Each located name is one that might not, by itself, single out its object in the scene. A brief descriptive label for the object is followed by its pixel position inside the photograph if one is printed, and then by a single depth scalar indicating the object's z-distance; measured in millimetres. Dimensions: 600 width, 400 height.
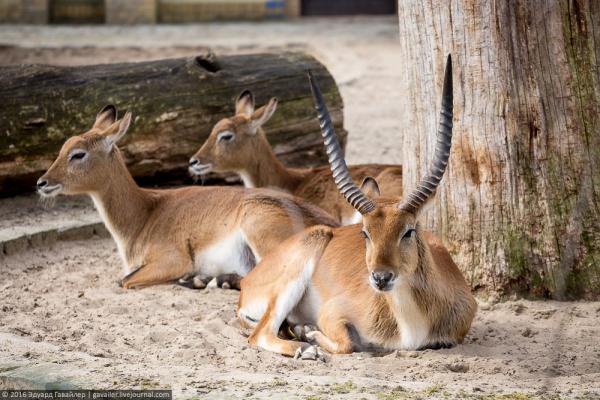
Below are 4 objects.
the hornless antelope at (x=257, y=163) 18359
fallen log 18219
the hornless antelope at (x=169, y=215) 16016
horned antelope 11648
